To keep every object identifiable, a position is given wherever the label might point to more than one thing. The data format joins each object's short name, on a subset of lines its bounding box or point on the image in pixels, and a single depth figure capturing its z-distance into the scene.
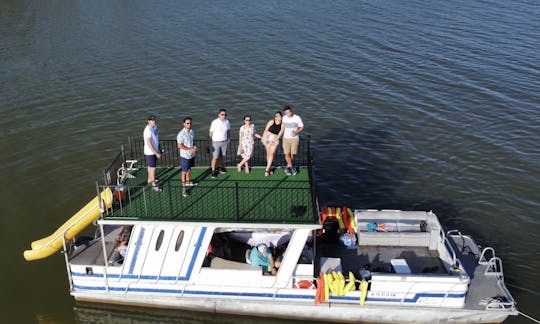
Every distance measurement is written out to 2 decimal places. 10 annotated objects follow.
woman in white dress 15.23
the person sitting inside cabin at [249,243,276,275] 14.30
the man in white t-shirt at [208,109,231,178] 15.21
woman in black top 15.41
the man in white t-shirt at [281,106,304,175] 15.58
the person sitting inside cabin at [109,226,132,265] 14.90
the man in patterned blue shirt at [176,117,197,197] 14.62
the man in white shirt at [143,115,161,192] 14.52
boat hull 14.19
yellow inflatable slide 14.77
